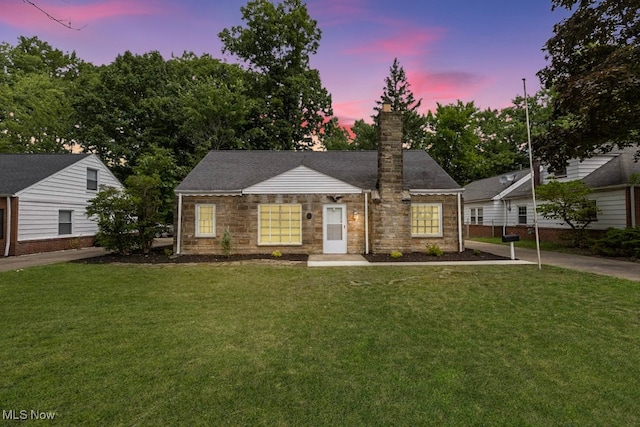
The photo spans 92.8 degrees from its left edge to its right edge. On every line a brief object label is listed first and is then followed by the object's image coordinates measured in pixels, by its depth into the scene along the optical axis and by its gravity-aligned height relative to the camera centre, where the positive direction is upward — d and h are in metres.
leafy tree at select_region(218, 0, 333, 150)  28.52 +15.12
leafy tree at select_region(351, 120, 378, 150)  39.56 +11.65
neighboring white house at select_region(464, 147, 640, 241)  14.24 +1.43
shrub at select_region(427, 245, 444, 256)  12.70 -1.23
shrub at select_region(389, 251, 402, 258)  12.12 -1.28
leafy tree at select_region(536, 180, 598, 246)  14.70 +0.82
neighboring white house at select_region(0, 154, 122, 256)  13.78 +1.32
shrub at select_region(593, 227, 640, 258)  11.80 -0.97
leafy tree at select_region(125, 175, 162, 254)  13.23 +0.74
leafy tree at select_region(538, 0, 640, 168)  9.65 +4.63
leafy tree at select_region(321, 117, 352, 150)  31.86 +10.05
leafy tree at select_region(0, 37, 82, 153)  28.16 +11.09
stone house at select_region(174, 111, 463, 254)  13.52 +0.42
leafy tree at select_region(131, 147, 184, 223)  20.00 +3.66
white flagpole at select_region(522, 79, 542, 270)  9.62 +4.30
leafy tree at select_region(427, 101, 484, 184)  32.44 +8.97
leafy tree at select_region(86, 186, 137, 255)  12.77 +0.26
